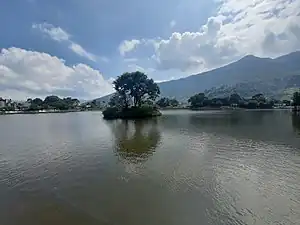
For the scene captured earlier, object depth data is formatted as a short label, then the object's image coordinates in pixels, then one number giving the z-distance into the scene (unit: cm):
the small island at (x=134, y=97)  5080
